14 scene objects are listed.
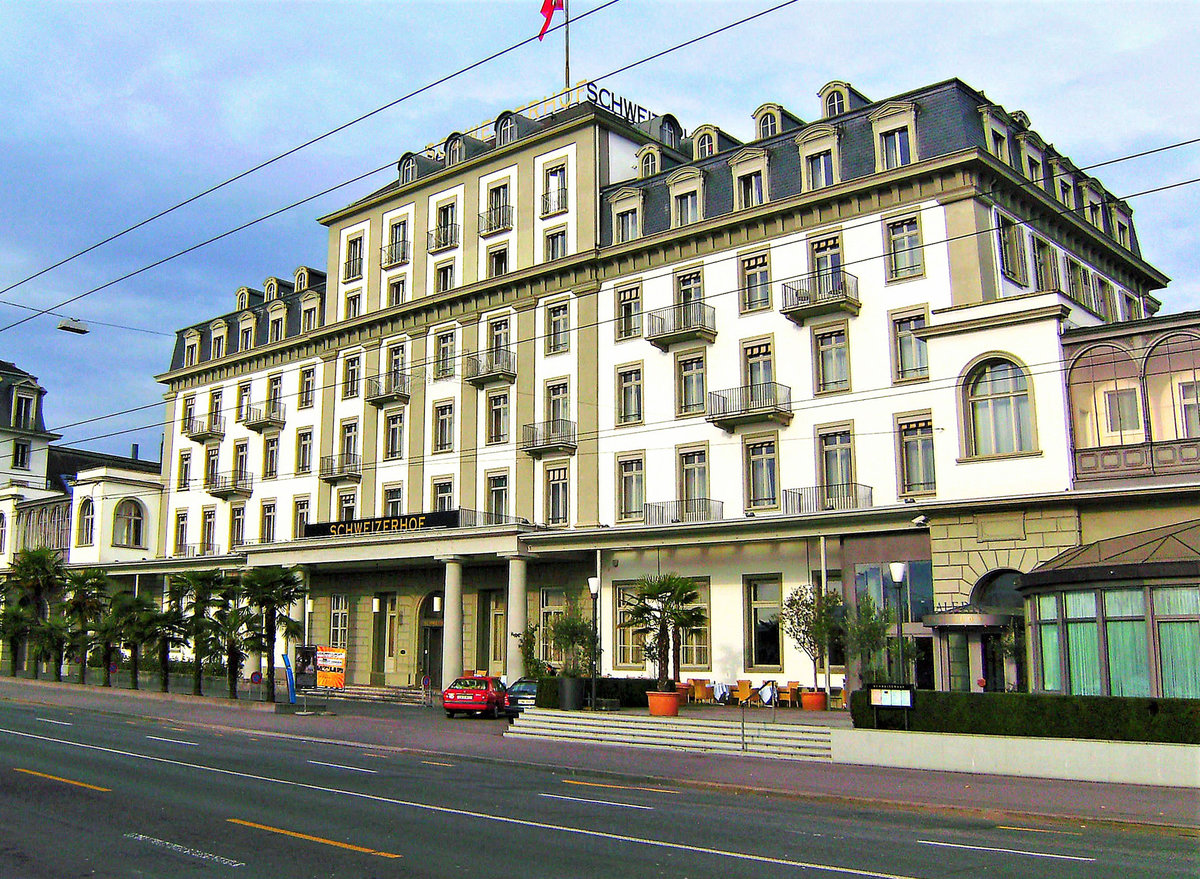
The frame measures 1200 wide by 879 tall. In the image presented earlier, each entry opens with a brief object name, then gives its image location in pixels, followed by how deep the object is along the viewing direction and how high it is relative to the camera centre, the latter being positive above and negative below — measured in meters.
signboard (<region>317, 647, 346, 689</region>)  45.00 -2.06
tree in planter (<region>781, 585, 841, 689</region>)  31.03 -0.20
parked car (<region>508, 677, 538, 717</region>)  34.28 -2.59
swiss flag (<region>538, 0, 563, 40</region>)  31.90 +18.22
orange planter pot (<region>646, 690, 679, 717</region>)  28.14 -2.35
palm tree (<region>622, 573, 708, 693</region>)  29.62 +0.10
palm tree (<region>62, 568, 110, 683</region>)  48.83 +0.80
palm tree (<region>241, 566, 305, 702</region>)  37.16 +0.80
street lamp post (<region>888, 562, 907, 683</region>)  23.39 +0.86
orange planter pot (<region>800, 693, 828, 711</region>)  31.44 -2.60
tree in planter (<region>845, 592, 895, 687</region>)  29.31 -0.64
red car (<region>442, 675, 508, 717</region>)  34.66 -2.60
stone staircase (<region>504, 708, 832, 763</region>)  23.39 -2.87
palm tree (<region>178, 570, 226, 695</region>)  39.19 +0.52
